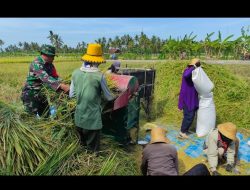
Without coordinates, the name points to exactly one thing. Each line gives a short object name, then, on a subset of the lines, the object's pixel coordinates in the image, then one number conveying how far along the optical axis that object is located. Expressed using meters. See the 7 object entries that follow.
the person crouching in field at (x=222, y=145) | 4.16
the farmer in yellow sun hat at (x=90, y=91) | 3.66
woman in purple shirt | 5.50
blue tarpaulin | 4.96
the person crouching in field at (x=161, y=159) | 3.13
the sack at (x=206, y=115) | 5.57
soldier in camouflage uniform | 4.26
